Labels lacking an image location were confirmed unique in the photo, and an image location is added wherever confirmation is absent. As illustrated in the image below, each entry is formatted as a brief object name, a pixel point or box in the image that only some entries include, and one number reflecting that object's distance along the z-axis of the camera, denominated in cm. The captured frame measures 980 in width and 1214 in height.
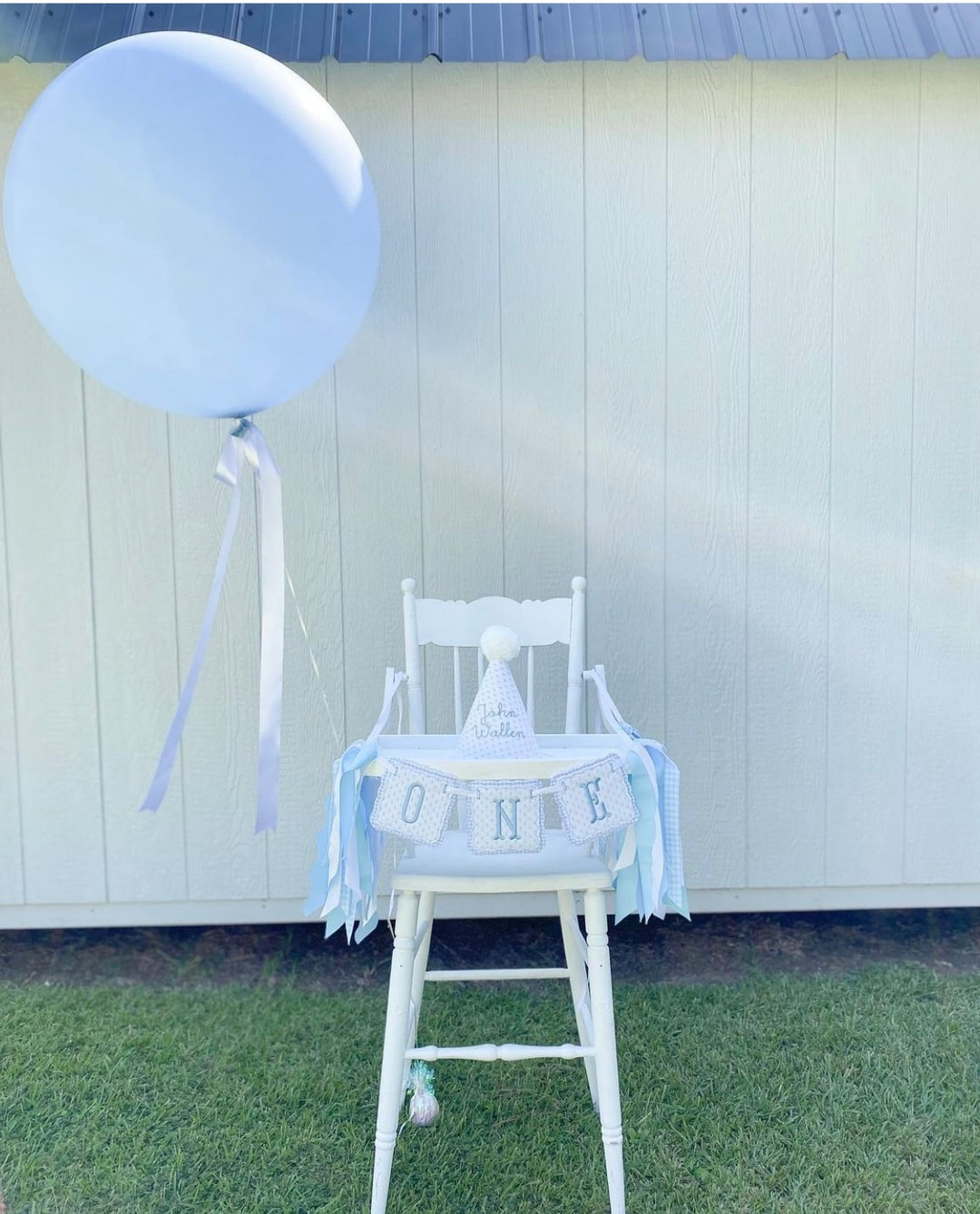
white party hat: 155
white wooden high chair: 156
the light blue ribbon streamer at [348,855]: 150
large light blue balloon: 140
